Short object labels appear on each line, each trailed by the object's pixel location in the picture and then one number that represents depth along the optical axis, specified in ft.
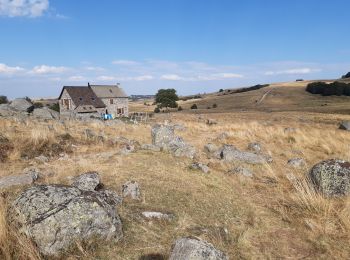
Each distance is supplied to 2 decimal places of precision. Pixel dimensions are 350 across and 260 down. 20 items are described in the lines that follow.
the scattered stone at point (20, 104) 159.95
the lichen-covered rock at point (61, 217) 18.76
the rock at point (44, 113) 150.81
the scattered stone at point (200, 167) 40.13
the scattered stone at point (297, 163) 47.16
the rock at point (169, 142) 49.62
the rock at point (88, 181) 28.44
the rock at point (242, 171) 39.65
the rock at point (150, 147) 52.11
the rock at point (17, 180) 28.68
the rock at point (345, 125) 97.89
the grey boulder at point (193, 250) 15.85
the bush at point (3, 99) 191.42
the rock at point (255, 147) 59.45
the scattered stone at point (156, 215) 24.98
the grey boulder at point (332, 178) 30.71
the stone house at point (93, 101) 205.57
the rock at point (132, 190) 28.95
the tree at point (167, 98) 315.78
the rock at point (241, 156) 47.78
